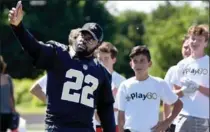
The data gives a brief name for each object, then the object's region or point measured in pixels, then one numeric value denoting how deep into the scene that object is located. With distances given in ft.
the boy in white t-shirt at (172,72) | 45.32
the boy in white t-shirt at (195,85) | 47.91
